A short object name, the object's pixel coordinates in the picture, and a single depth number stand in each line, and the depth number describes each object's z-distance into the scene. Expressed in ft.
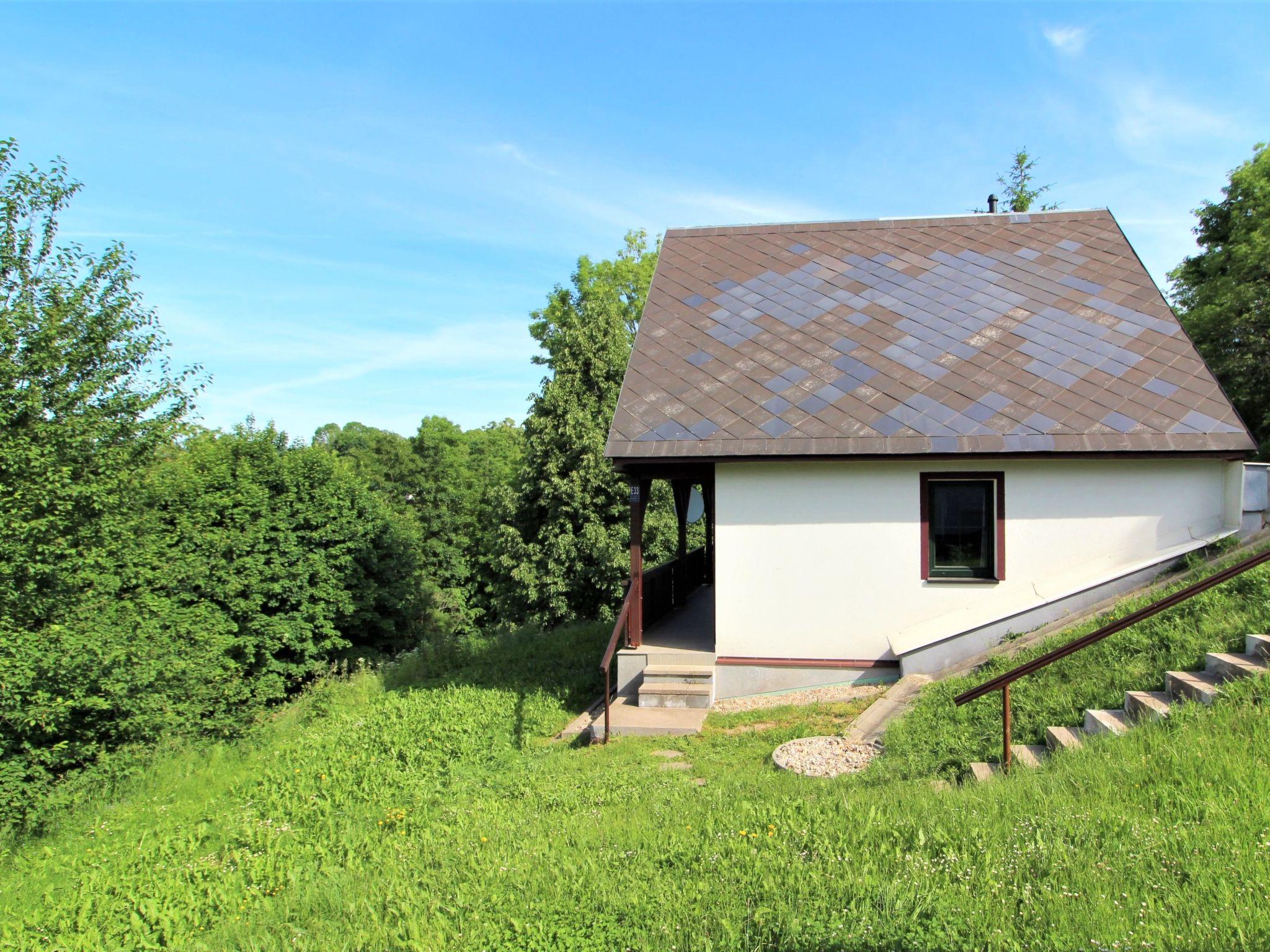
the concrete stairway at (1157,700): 17.26
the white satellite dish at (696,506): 65.97
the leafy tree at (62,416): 33.73
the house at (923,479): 28.04
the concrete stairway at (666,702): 26.30
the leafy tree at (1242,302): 53.88
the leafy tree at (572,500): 59.77
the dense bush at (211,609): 33.32
